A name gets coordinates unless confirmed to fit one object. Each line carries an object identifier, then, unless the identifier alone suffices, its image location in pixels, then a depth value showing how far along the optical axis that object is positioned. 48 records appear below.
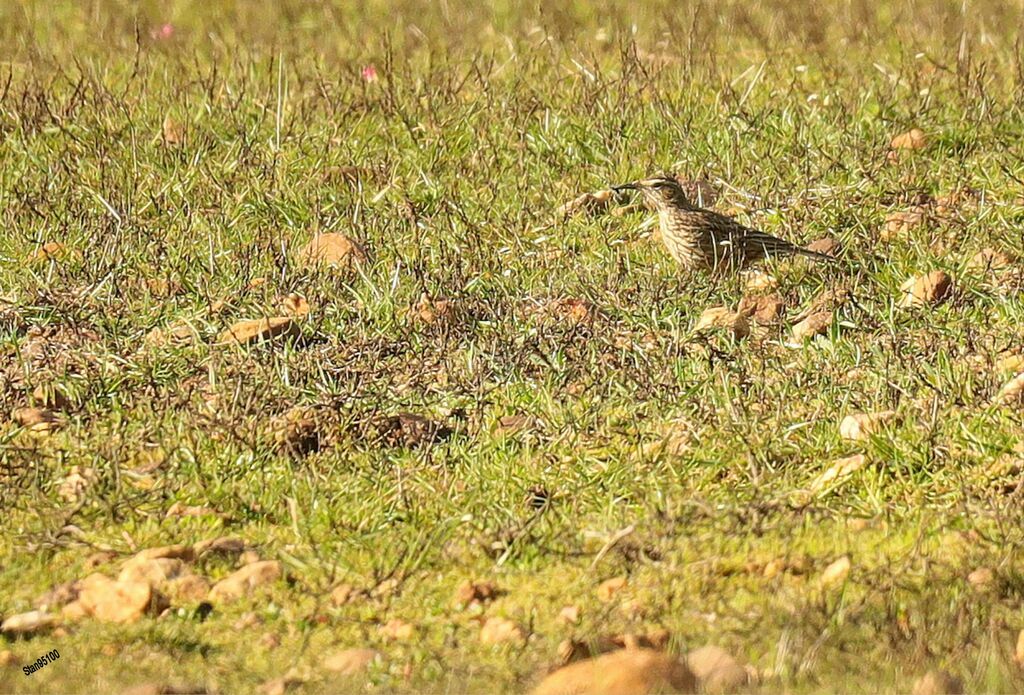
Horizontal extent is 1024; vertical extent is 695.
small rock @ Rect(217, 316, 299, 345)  11.04
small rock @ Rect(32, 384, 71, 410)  10.32
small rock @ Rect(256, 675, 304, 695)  7.18
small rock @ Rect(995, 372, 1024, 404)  9.56
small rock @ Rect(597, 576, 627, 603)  7.97
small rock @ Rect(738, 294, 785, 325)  11.77
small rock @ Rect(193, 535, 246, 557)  8.45
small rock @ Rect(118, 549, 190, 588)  8.06
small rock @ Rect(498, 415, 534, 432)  9.96
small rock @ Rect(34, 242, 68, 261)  12.81
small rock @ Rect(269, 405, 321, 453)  9.61
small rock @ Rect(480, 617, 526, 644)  7.59
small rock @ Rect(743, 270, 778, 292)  12.44
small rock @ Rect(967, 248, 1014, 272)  12.13
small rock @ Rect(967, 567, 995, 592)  7.77
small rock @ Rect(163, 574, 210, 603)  8.09
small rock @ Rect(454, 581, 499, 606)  8.01
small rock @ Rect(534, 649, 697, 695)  6.64
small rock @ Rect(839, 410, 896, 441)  9.32
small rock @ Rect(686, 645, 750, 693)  6.91
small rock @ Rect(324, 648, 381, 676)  7.36
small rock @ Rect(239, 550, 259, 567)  8.43
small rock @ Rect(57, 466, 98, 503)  9.00
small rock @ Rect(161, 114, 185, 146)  15.14
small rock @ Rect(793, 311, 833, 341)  11.22
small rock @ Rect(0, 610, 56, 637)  7.80
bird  12.73
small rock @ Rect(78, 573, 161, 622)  7.89
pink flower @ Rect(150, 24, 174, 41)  19.14
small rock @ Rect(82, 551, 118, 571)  8.46
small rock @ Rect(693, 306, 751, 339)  11.34
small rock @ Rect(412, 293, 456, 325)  11.59
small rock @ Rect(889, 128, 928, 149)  14.74
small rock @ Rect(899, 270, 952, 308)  11.66
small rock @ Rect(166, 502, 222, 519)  8.94
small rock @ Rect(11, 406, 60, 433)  9.90
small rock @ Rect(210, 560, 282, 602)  8.09
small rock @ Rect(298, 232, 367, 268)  12.67
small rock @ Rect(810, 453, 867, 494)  8.91
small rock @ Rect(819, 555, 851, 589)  7.87
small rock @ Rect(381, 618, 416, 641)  7.69
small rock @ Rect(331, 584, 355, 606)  8.00
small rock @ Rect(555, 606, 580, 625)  7.77
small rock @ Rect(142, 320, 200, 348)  11.17
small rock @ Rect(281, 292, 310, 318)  11.79
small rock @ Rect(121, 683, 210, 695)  6.99
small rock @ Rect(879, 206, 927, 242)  13.05
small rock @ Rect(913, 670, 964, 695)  6.81
